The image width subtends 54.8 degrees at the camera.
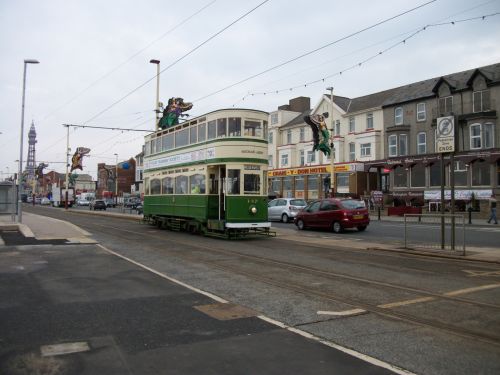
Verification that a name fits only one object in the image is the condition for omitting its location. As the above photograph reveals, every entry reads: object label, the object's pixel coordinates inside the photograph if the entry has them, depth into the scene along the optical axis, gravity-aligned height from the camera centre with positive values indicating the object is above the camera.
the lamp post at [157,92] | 29.77 +6.77
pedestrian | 28.01 -0.69
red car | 22.08 -0.63
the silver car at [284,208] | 30.00 -0.43
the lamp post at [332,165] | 38.91 +2.98
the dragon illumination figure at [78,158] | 55.53 +5.04
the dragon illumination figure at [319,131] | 39.38 +5.80
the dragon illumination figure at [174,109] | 30.71 +5.86
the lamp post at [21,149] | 25.41 +2.89
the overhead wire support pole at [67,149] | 55.19 +5.97
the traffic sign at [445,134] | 13.14 +1.84
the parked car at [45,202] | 98.38 -0.16
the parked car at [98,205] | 63.41 -0.50
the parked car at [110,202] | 76.60 -0.13
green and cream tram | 18.36 +1.10
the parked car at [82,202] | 84.56 -0.14
